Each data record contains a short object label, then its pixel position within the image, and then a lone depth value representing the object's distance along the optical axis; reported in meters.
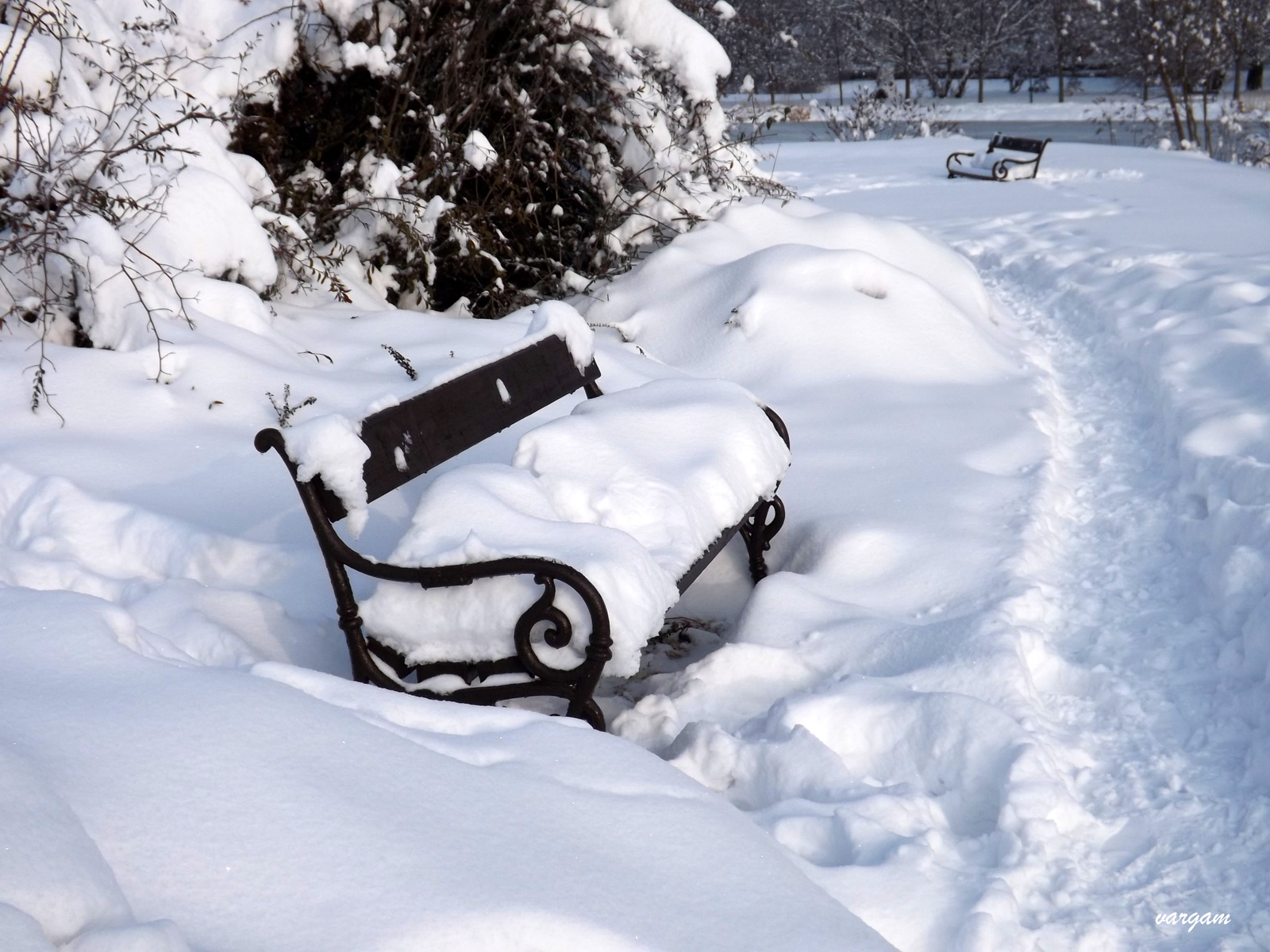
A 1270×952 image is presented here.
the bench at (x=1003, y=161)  13.84
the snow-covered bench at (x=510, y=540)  2.66
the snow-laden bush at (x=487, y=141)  6.23
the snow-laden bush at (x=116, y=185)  4.41
